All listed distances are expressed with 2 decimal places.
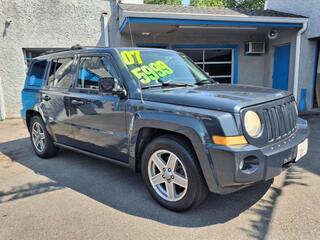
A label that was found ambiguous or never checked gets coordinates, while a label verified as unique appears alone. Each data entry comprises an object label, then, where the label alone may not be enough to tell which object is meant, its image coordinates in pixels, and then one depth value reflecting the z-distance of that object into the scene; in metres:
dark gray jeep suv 2.87
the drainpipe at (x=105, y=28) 10.77
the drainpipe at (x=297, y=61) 10.31
